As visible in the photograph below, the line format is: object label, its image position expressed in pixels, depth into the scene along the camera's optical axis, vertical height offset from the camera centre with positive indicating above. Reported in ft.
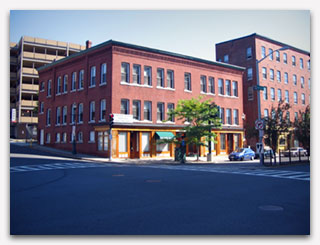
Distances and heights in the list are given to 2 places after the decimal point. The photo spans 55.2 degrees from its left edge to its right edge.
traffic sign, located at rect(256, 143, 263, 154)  74.23 -3.80
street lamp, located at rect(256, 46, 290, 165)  75.80 -0.87
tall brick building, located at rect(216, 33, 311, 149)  160.45 +31.68
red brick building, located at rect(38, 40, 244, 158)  106.93 +14.13
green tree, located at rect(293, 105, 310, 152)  89.51 +0.42
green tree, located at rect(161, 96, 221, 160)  97.76 +4.79
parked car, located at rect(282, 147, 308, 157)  122.54 -7.78
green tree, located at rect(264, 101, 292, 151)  85.30 +1.25
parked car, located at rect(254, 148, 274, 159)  109.24 -7.87
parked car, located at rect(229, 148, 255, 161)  106.11 -8.10
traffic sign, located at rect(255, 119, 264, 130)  74.08 +1.83
